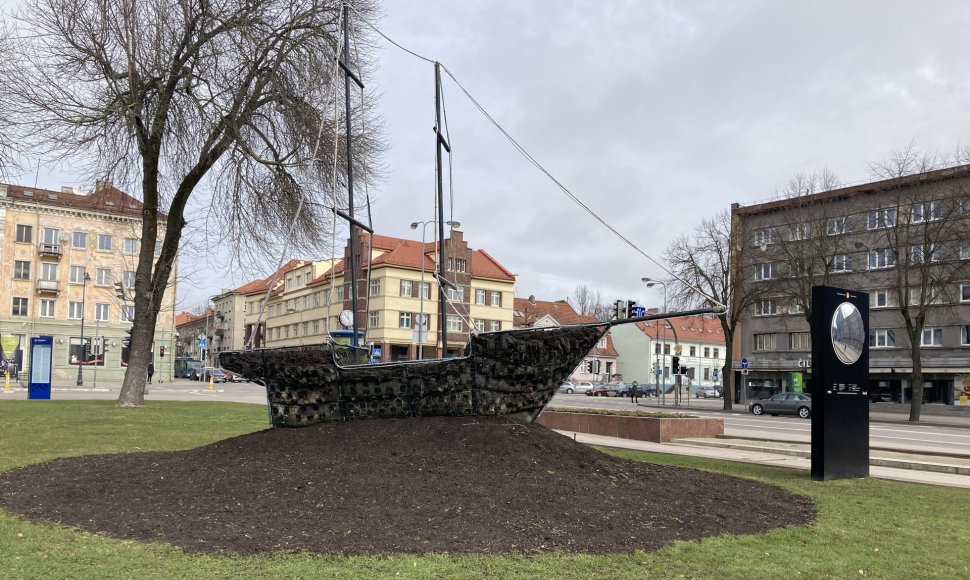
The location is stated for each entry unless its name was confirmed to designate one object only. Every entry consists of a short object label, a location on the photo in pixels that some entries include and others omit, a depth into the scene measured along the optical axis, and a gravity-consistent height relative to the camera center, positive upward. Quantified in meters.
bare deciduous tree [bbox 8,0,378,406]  19.84 +6.50
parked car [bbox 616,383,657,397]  71.12 -3.76
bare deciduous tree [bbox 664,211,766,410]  42.75 +4.51
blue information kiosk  30.66 -1.18
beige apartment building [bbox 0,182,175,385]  65.56 +4.90
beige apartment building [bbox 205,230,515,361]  70.38 +4.70
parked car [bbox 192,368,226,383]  81.58 -3.66
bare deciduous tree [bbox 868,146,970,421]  34.94 +5.62
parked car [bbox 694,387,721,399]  73.69 -3.96
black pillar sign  11.66 -0.44
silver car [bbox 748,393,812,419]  39.12 -2.69
